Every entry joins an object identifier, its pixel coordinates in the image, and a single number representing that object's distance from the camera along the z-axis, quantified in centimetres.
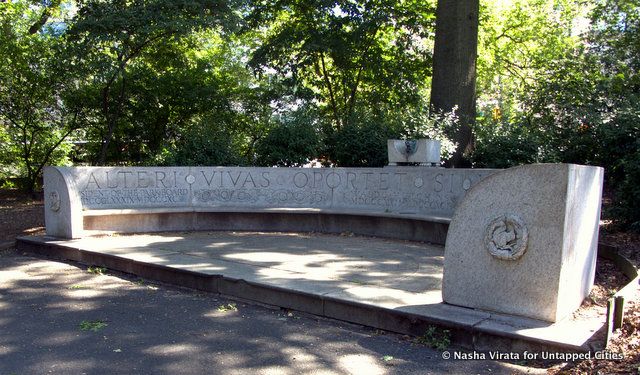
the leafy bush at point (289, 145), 1195
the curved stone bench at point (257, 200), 888
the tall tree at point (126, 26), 1141
